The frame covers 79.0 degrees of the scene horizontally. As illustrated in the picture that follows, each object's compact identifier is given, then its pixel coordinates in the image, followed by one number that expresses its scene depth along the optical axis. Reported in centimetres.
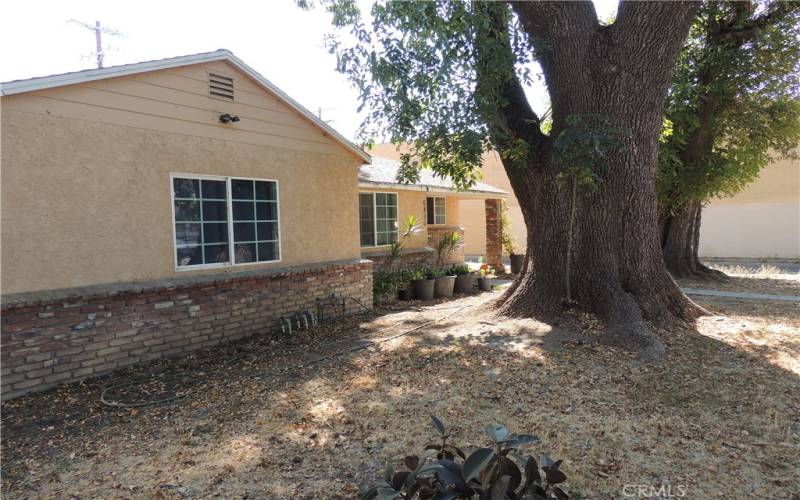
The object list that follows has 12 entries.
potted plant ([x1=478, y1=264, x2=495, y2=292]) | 1302
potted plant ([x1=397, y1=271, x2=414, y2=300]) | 1155
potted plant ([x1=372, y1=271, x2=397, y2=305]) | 1084
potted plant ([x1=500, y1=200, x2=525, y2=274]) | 1616
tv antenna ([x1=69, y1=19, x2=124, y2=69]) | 1972
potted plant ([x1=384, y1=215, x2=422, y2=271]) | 1174
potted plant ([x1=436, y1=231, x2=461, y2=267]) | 1377
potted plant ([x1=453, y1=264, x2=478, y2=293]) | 1274
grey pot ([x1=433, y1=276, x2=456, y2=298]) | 1196
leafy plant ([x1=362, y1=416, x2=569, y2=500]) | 263
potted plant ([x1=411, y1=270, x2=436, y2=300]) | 1157
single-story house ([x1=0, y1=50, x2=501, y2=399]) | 540
